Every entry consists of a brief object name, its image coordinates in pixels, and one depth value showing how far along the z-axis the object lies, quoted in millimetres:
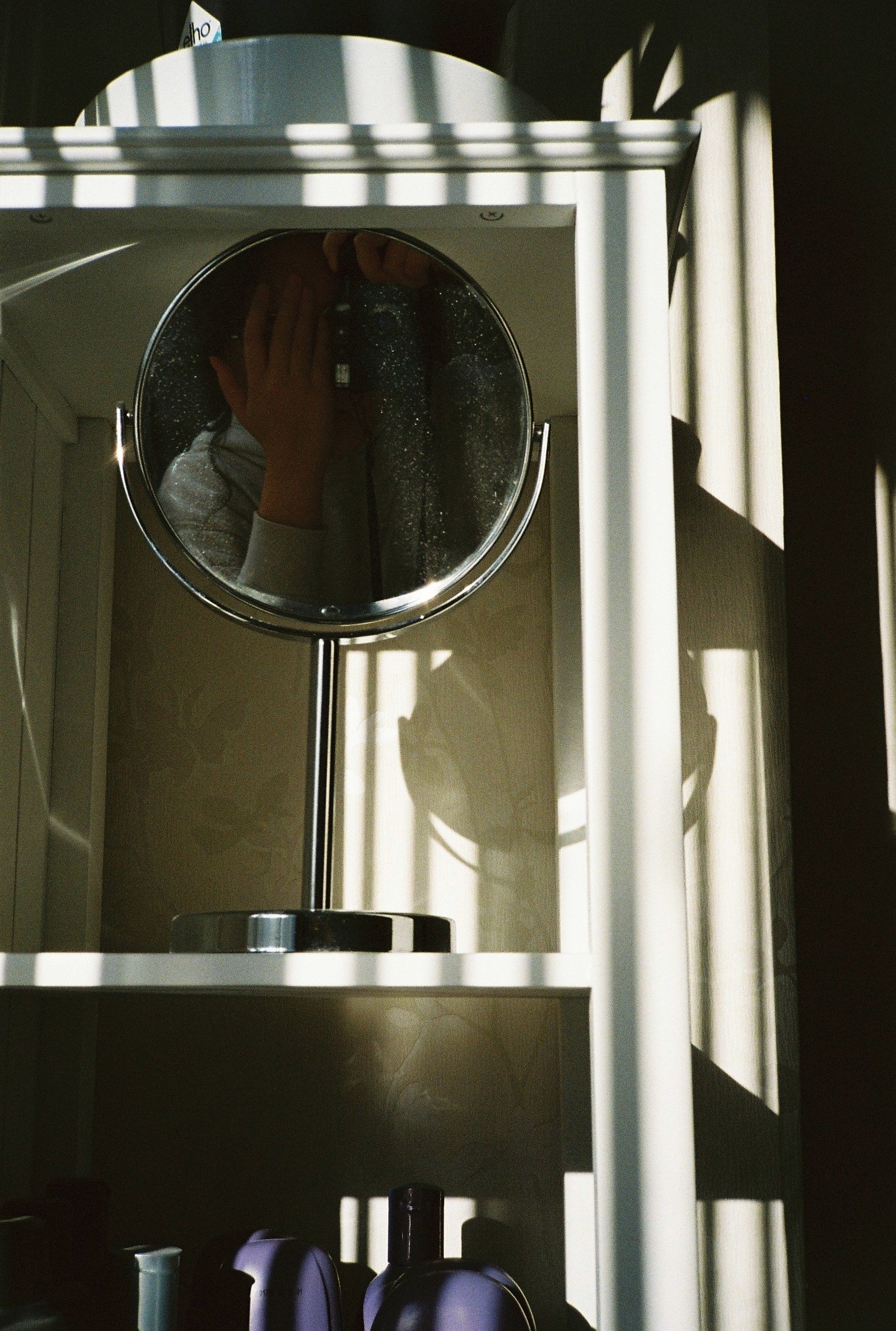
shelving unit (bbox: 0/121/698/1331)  705
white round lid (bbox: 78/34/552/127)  859
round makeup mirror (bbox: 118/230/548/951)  927
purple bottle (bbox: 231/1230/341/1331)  818
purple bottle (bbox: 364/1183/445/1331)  869
